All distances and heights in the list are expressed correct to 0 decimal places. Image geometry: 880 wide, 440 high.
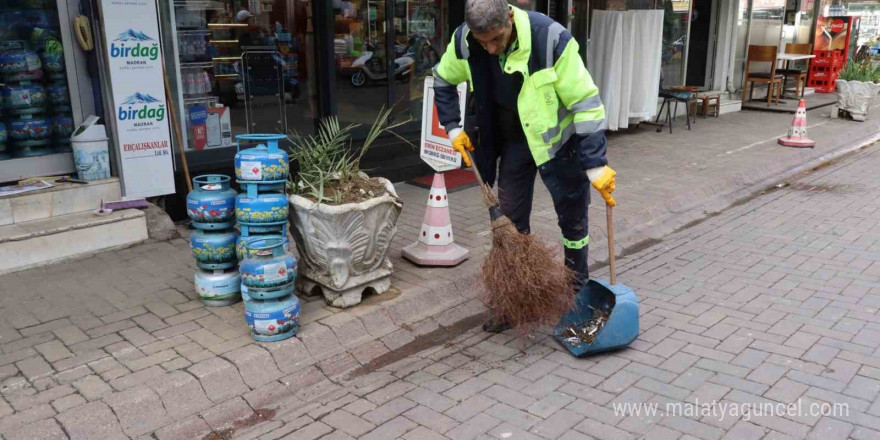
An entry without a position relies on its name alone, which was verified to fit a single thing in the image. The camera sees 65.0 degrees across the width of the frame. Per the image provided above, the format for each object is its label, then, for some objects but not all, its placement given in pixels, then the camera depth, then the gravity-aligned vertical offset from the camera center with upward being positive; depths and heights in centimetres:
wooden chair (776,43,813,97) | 1554 -84
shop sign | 554 -47
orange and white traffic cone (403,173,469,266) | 539 -153
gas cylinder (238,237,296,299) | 388 -128
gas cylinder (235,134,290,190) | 415 -76
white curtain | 1047 -36
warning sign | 557 -84
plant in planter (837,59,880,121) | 1327 -103
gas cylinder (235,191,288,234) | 420 -102
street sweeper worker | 390 -44
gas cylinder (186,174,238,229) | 431 -101
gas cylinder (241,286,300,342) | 399 -157
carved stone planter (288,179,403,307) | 434 -129
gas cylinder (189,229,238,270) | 433 -128
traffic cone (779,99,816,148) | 1074 -154
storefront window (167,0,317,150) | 663 -31
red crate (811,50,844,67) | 1755 -62
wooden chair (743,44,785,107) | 1489 -74
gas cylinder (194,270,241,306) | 446 -156
